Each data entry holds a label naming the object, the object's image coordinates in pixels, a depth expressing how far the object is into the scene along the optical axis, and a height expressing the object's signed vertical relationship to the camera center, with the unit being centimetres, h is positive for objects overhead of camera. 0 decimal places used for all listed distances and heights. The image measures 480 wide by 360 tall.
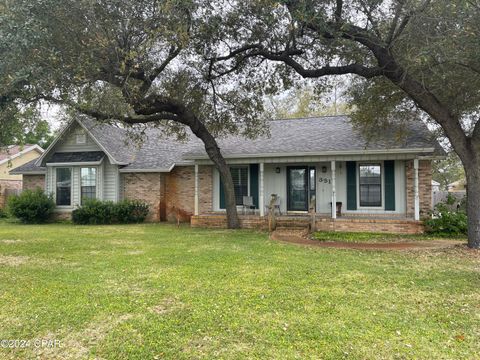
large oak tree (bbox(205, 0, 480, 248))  741 +363
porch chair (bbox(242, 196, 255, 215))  1423 -49
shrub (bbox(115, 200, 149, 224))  1589 -100
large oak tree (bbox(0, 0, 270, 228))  749 +342
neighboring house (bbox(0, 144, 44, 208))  2178 +168
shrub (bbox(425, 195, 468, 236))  1124 -116
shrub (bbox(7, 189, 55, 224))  1622 -76
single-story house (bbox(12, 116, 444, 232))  1251 +70
